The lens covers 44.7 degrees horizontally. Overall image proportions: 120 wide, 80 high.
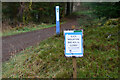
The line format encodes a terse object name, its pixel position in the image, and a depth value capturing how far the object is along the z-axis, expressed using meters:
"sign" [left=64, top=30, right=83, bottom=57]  3.21
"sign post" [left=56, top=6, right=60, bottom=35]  7.75
